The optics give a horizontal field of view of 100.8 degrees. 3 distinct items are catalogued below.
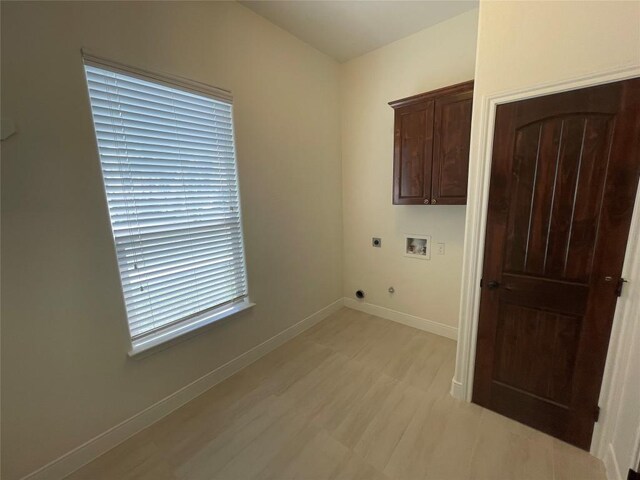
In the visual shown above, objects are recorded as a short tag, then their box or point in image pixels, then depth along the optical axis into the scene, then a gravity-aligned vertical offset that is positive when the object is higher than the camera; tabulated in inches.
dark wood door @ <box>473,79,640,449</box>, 51.1 -12.4
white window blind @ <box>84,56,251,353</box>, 59.9 +1.5
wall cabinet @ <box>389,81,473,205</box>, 83.1 +16.0
